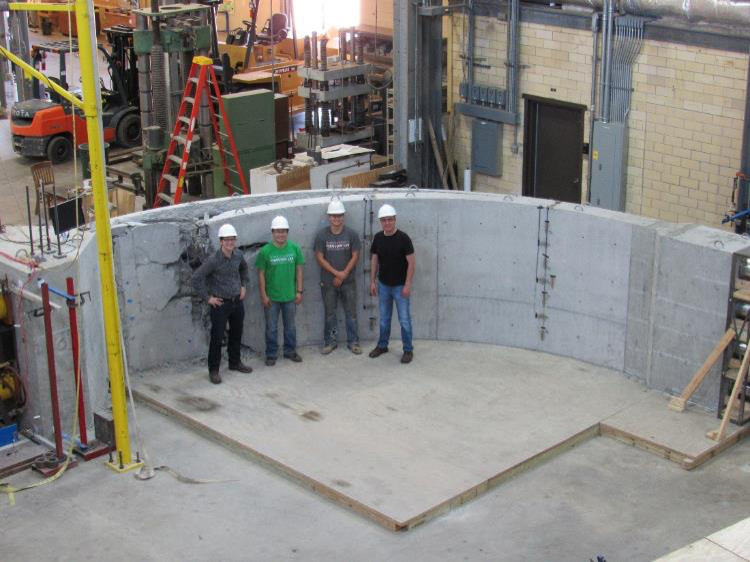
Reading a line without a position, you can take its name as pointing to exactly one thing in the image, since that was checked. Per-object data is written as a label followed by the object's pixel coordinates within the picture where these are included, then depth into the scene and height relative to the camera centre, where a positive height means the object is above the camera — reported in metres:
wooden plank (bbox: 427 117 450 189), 18.44 -3.17
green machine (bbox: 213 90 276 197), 19.00 -2.88
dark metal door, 17.33 -2.96
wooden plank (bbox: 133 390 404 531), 10.25 -4.59
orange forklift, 22.86 -3.17
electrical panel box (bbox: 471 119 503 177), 18.06 -3.01
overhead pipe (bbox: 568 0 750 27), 14.66 -0.91
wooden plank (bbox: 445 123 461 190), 18.64 -3.26
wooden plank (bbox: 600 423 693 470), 11.23 -4.61
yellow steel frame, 9.79 -1.91
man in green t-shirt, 12.88 -3.49
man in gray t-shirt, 13.18 -3.42
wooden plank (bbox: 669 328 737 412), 11.62 -4.07
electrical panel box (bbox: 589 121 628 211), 16.50 -3.02
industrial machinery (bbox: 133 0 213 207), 18.23 -1.98
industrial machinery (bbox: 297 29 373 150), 19.23 -2.47
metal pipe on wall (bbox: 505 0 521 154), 17.23 -1.75
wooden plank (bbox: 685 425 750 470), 11.16 -4.61
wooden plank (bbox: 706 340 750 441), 11.38 -4.19
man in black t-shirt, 13.02 -3.45
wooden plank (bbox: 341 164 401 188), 17.70 -3.36
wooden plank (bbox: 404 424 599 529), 10.28 -4.63
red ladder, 17.14 -2.77
